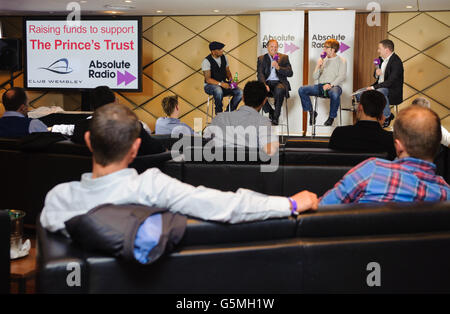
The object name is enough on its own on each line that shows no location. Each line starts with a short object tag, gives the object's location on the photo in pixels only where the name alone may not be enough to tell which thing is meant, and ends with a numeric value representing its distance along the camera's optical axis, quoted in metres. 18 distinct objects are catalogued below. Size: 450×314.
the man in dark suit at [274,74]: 6.44
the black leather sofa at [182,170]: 3.22
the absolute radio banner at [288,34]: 6.87
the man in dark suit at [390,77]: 5.94
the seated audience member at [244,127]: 3.49
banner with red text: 7.72
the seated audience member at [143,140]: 3.22
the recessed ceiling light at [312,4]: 6.60
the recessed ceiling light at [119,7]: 7.09
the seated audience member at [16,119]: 3.61
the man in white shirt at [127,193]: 1.43
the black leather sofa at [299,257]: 1.37
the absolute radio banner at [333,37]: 6.73
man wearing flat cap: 6.70
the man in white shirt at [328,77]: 6.29
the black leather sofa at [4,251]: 1.89
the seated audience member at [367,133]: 3.28
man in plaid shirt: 1.71
